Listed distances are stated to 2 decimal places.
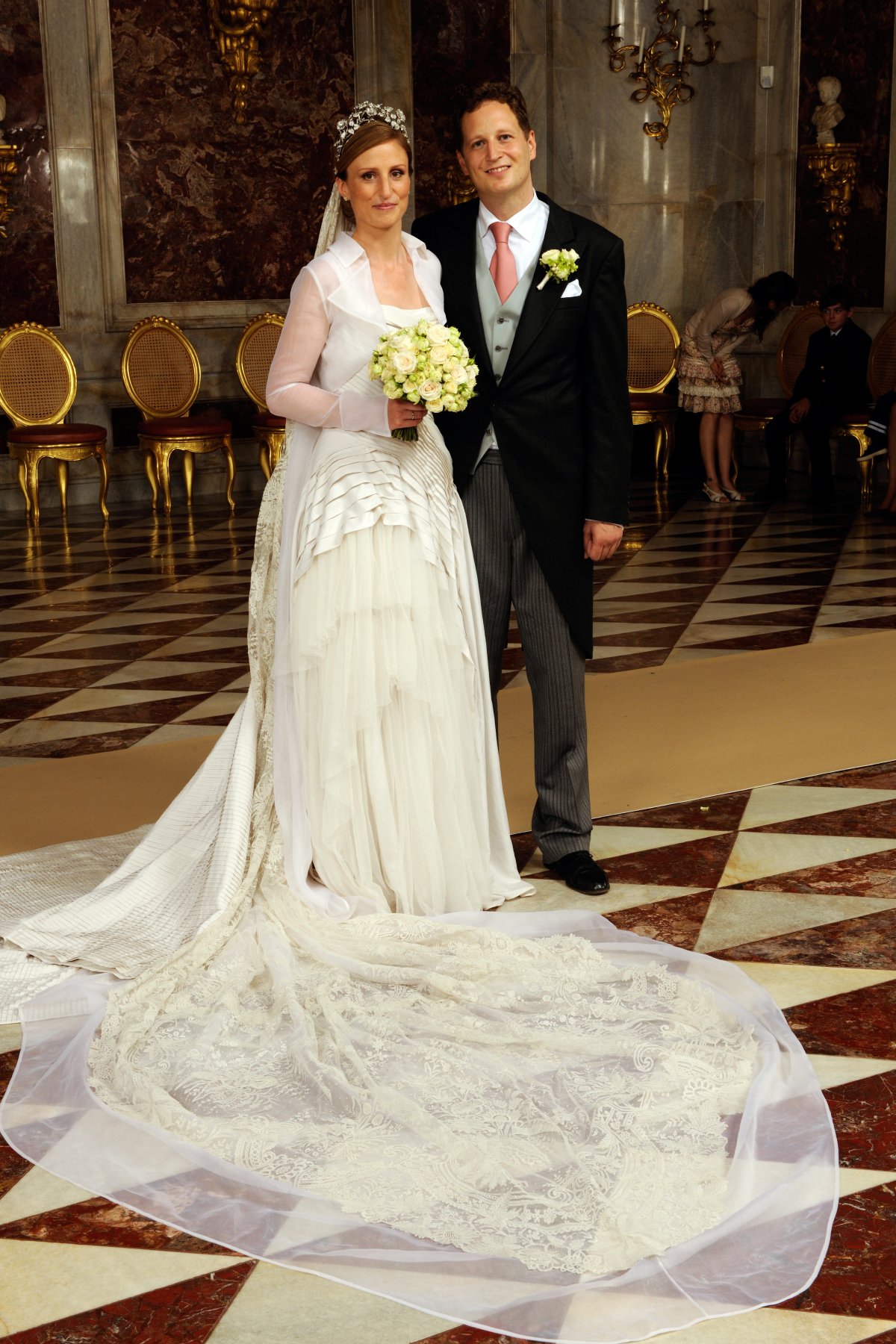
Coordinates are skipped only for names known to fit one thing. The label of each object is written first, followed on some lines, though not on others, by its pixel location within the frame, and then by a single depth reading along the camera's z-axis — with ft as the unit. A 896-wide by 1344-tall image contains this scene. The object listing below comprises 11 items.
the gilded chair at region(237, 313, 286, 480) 36.19
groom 10.69
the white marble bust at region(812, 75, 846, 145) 37.06
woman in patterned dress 33.40
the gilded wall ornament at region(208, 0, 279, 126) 35.81
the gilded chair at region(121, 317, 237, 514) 34.37
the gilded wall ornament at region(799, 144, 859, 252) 37.09
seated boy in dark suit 33.81
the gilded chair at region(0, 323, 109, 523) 32.81
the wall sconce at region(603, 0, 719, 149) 39.19
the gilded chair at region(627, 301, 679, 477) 38.88
